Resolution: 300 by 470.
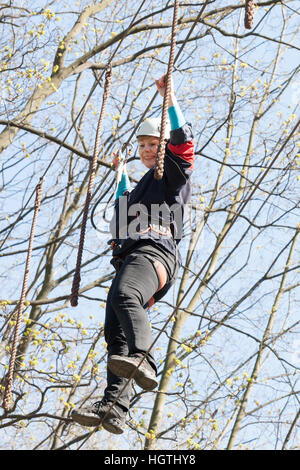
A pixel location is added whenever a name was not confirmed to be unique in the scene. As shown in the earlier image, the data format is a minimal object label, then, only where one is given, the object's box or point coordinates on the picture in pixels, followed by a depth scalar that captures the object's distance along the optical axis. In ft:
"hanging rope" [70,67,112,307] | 26.48
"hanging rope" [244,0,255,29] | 23.31
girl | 24.34
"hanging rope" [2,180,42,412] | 27.76
